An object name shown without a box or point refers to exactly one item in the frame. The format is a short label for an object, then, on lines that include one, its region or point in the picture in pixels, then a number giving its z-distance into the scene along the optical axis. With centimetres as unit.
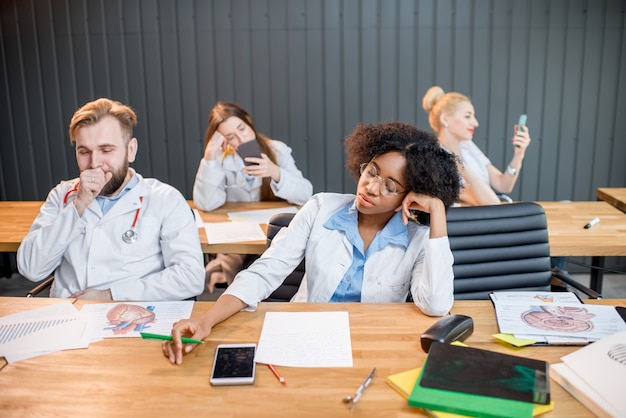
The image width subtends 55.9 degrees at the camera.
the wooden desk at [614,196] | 337
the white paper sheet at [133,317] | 168
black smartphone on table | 141
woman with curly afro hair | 193
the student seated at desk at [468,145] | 328
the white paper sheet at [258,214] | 311
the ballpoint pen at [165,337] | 149
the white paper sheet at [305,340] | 151
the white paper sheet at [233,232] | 278
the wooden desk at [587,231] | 265
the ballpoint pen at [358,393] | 133
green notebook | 123
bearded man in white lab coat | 221
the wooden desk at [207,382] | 131
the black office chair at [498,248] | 238
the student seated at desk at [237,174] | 333
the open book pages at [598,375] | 125
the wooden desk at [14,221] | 279
